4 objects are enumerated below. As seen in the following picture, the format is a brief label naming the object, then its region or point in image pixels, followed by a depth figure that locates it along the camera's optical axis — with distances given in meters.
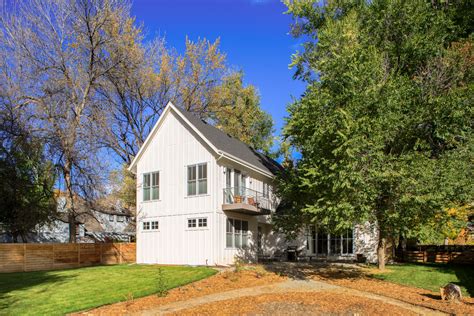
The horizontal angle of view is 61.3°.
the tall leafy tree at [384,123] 14.45
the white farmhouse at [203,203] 21.67
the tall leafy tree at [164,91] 30.08
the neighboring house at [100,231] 39.69
